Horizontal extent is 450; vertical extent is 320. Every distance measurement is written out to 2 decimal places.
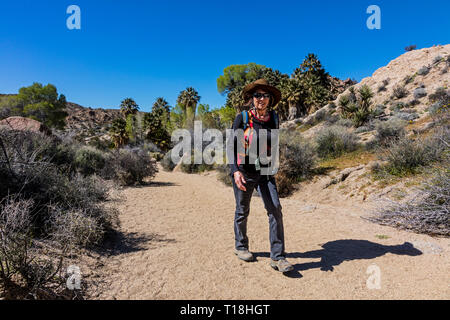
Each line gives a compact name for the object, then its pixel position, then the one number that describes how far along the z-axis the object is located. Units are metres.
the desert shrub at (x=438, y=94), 19.15
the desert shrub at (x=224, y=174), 10.52
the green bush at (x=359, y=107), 17.41
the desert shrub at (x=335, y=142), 11.59
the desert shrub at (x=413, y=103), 21.58
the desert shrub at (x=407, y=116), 16.49
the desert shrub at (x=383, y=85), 30.30
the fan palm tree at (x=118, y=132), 29.17
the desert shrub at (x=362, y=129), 15.26
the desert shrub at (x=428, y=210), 3.78
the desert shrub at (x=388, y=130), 10.10
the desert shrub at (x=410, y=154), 6.30
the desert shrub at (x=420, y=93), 22.09
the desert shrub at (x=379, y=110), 21.60
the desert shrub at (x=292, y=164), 8.82
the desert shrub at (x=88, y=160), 8.31
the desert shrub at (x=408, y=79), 27.17
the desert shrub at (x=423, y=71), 26.62
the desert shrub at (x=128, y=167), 8.94
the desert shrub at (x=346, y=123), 18.62
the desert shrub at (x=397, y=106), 21.63
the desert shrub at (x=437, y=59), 27.56
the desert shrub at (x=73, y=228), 2.86
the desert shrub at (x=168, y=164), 19.59
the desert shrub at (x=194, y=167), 16.58
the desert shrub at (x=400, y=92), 25.06
